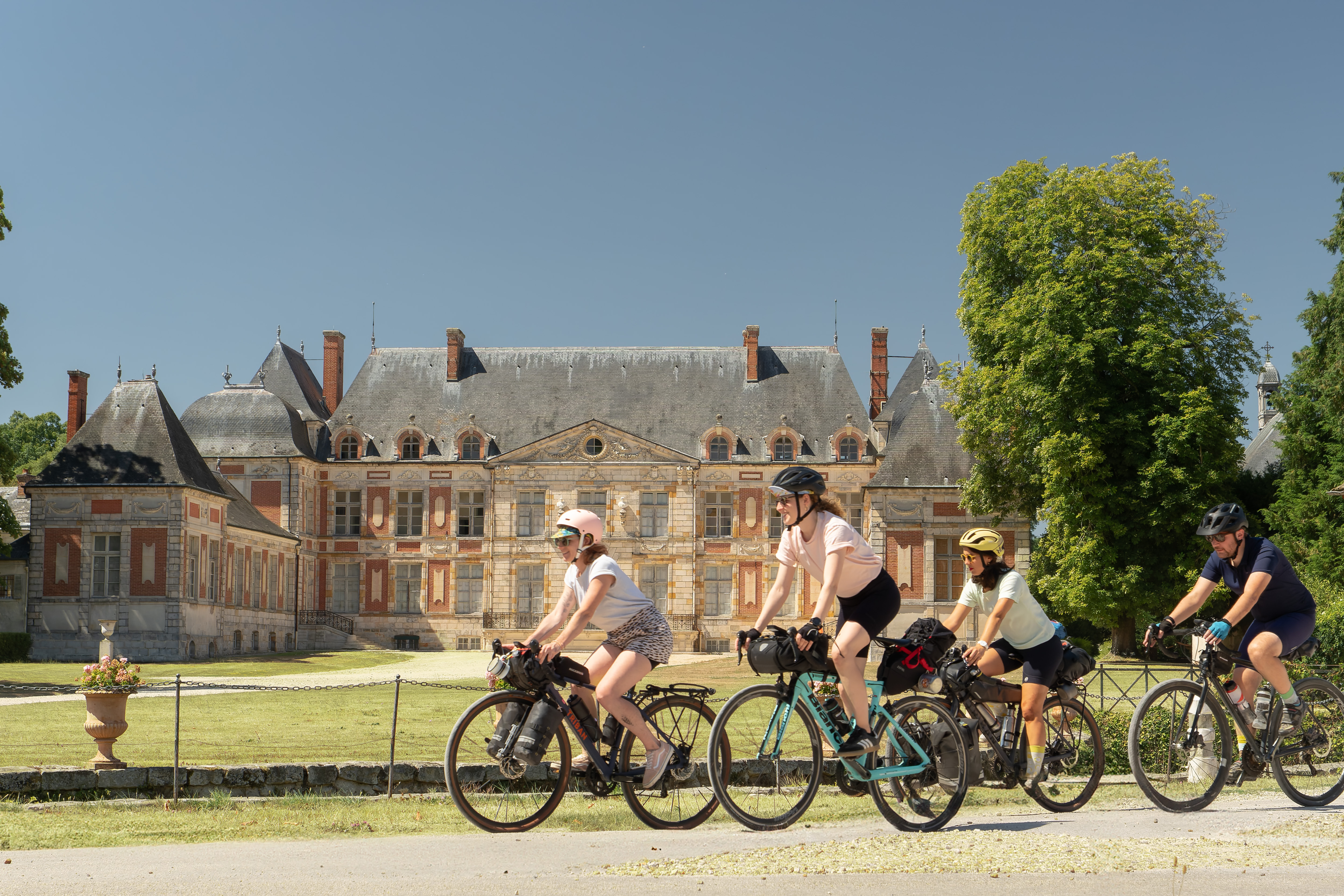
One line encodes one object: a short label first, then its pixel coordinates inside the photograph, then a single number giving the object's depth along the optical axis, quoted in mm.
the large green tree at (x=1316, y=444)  26641
